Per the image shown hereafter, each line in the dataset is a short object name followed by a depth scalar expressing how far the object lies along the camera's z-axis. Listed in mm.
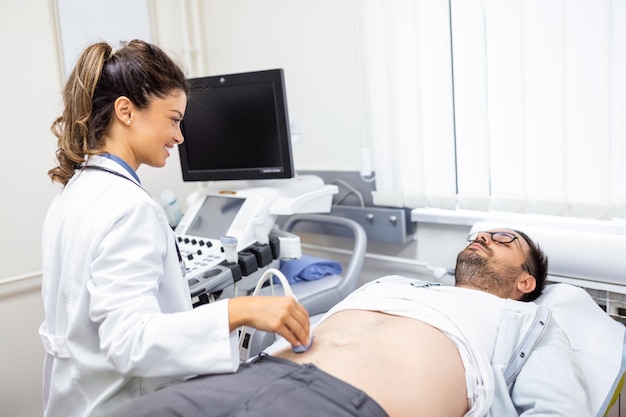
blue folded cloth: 1971
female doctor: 872
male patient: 931
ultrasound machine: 1789
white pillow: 1285
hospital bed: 1323
